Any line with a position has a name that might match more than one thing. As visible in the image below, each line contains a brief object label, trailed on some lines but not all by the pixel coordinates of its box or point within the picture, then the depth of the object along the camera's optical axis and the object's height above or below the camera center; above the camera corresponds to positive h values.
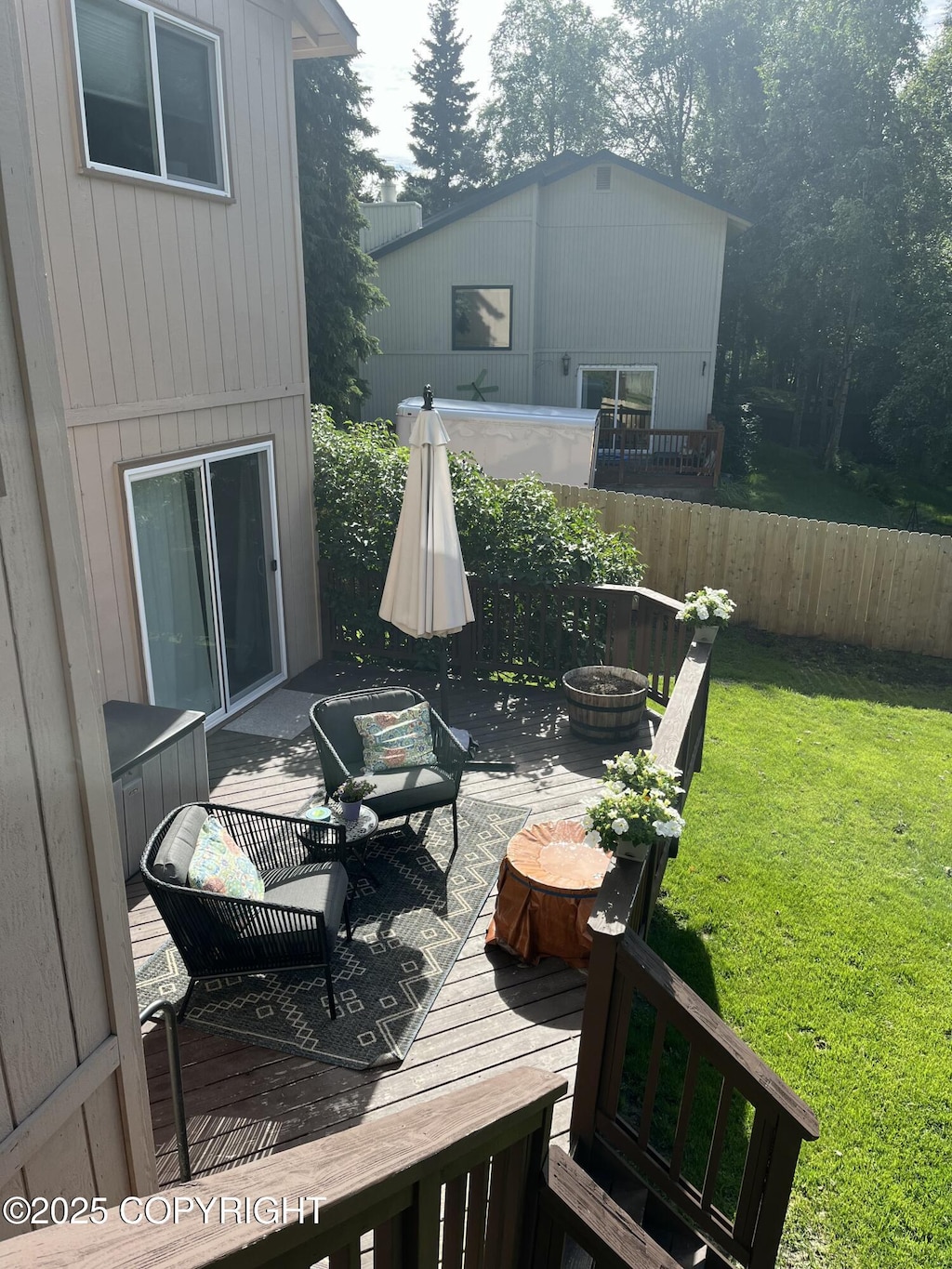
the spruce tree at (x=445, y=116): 35.19 +8.36
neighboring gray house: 18.27 +0.97
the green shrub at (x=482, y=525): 8.28 -1.64
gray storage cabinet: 5.16 -2.45
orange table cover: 4.47 -2.66
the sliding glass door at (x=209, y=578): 6.44 -1.79
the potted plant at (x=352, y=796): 4.98 -2.39
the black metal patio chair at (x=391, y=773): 5.36 -2.53
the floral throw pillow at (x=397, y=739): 5.74 -2.44
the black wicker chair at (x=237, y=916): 3.98 -2.53
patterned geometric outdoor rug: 4.08 -2.99
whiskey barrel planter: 7.14 -2.76
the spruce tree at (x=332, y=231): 16.50 +1.93
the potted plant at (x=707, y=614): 6.82 -1.95
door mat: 7.37 -3.03
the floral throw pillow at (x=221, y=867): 4.12 -2.35
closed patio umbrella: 6.42 -1.49
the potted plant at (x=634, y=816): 3.74 -1.89
